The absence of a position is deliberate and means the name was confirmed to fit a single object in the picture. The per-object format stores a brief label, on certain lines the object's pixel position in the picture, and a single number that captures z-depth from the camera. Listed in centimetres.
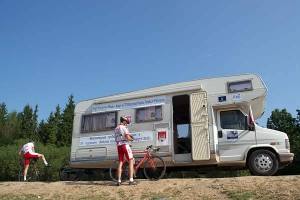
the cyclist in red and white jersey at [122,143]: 713
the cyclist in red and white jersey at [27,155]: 968
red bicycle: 777
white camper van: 752
